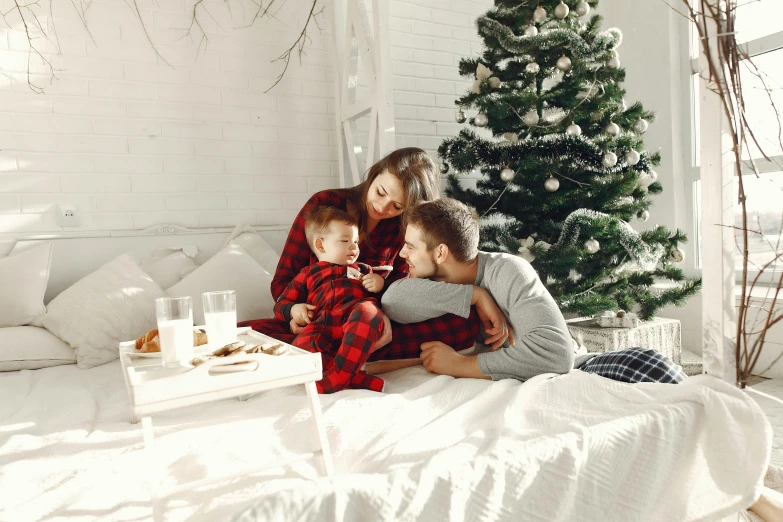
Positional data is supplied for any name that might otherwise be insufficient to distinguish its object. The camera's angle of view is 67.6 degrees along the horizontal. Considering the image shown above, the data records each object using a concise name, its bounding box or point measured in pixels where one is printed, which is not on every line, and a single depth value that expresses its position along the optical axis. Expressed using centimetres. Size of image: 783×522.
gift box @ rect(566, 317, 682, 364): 274
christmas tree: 265
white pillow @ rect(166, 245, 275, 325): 248
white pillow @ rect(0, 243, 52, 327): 229
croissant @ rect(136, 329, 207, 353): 133
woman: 192
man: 165
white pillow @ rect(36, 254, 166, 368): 221
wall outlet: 272
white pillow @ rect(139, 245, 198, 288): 268
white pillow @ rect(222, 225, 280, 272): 284
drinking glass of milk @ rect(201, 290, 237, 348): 132
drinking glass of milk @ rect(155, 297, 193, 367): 121
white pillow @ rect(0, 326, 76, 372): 211
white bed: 103
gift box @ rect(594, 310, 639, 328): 276
